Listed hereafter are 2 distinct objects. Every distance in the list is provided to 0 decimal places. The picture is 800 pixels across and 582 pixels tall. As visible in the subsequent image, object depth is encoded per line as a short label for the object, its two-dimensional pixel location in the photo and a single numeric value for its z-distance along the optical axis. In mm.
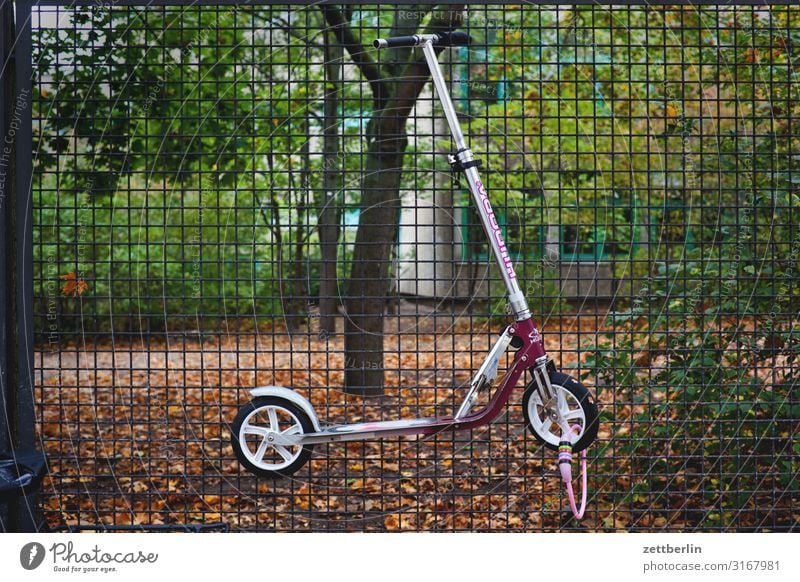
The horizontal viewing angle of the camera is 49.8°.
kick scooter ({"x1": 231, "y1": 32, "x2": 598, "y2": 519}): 3891
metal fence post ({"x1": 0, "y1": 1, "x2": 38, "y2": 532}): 4230
